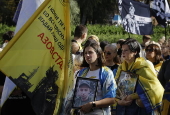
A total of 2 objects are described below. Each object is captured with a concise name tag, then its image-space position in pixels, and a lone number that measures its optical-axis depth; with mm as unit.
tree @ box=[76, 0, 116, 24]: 42500
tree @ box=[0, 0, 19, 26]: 45438
